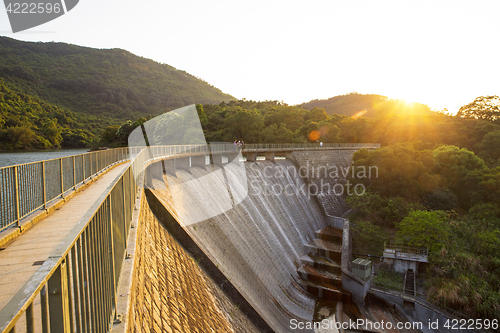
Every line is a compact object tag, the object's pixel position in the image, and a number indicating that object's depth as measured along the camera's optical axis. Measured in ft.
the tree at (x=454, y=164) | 121.70
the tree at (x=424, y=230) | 83.15
